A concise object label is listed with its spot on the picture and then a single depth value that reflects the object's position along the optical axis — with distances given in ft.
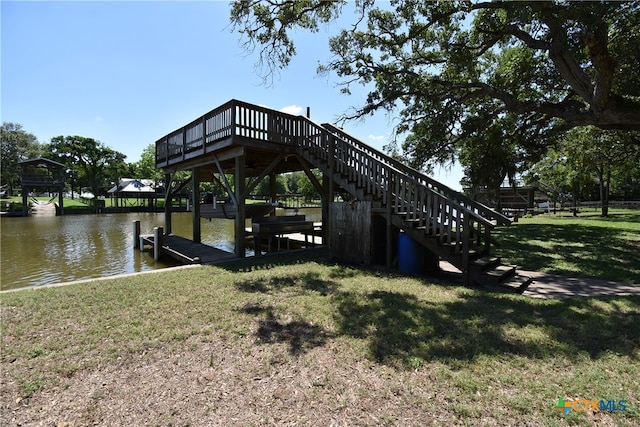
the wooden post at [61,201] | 120.30
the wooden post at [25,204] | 109.50
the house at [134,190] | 147.62
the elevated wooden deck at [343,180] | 21.33
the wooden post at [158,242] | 38.55
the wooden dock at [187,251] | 30.66
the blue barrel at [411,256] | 23.56
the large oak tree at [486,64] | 23.97
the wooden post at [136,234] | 45.65
